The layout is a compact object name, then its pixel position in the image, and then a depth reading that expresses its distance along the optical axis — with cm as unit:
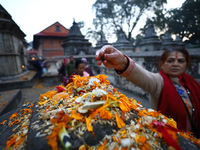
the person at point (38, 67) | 783
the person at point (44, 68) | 871
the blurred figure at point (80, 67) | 316
